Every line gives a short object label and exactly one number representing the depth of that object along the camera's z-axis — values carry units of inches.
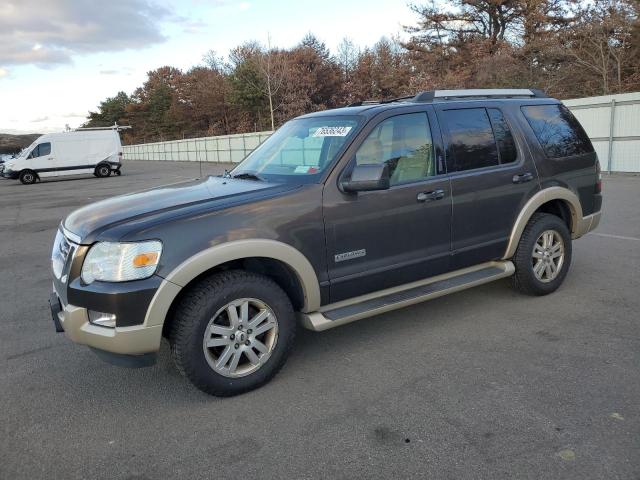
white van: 1053.8
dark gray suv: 123.3
